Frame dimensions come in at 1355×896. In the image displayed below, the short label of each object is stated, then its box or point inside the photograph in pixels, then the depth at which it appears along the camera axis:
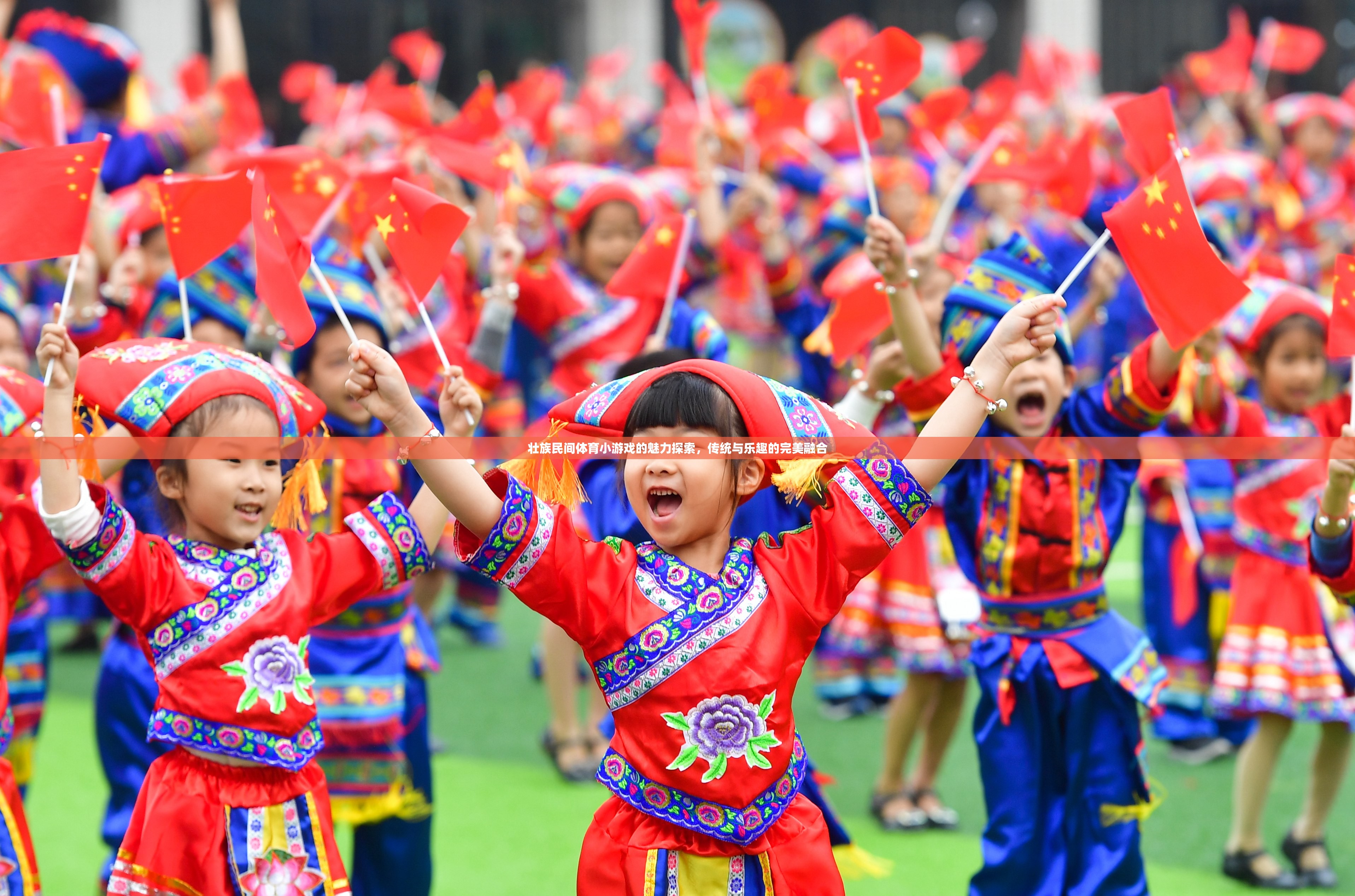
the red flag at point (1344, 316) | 5.87
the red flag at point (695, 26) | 10.47
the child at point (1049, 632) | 6.75
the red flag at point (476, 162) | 9.53
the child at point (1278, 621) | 8.22
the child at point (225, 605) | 5.36
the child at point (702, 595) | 4.89
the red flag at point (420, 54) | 15.48
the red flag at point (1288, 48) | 19.89
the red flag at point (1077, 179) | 9.40
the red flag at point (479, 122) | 11.33
